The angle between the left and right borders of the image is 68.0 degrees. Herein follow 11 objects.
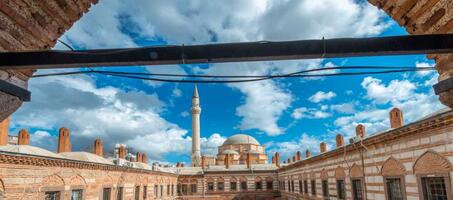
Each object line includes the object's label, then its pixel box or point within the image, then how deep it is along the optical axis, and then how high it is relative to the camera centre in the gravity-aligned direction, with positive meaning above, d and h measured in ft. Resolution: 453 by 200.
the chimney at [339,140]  71.15 +5.39
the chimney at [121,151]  89.79 +5.03
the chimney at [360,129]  63.46 +6.64
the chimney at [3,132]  52.39 +6.47
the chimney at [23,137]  62.25 +6.54
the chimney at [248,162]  131.77 +2.00
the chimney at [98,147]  79.01 +5.57
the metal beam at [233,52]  9.53 +3.32
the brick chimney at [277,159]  132.73 +3.15
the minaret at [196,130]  156.15 +17.79
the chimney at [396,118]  50.24 +6.89
